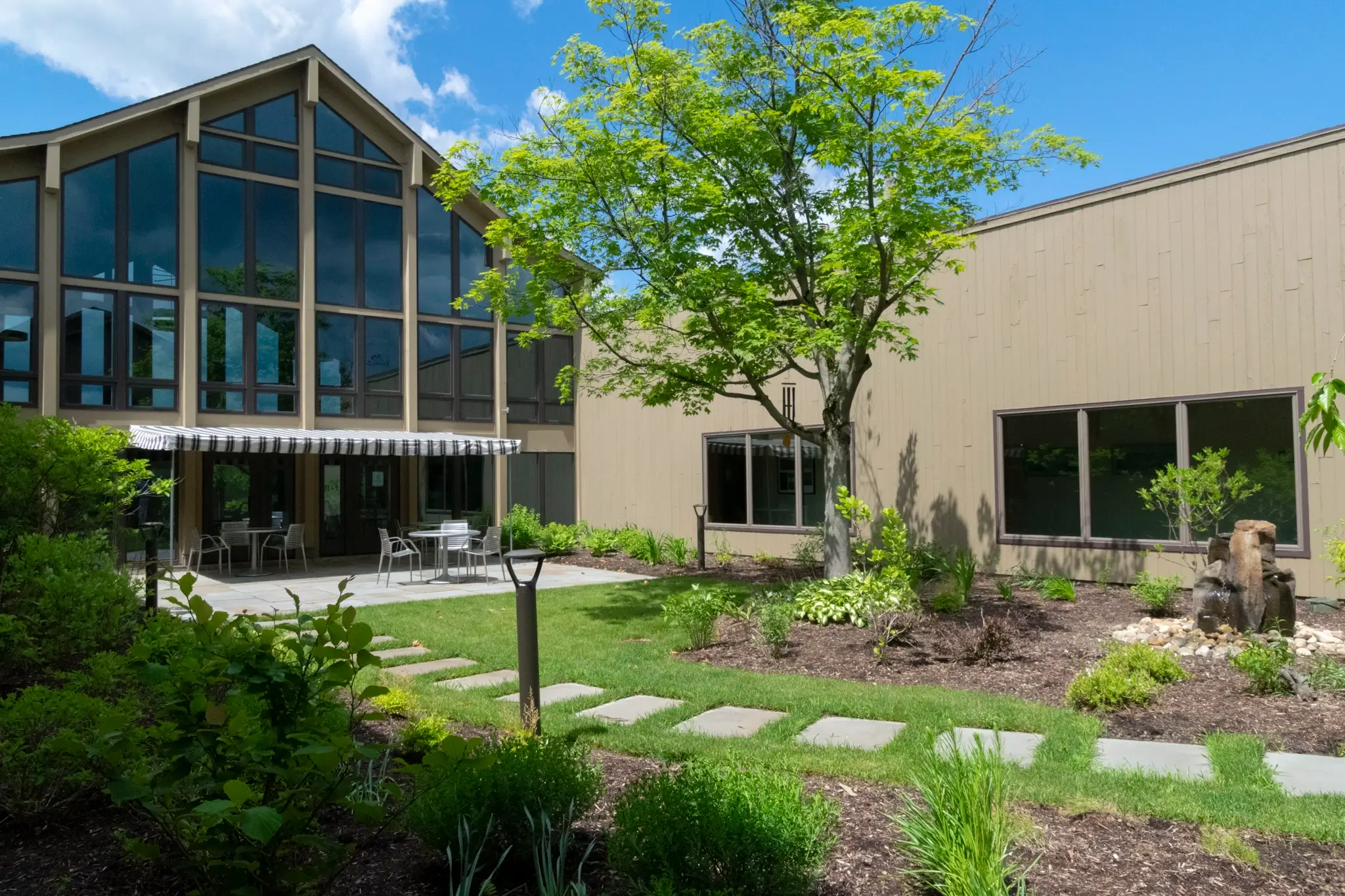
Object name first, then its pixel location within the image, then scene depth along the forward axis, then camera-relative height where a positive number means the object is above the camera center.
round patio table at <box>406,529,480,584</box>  12.82 -0.87
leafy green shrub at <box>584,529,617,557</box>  16.09 -1.18
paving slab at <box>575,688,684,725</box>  5.37 -1.46
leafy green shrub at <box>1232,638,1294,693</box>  5.47 -1.24
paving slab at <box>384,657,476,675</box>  6.84 -1.48
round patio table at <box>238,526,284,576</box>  13.86 -1.16
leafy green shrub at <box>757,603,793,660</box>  7.25 -1.27
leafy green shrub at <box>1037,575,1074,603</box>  9.61 -1.28
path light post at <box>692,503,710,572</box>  14.02 -1.02
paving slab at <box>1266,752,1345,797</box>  3.91 -1.42
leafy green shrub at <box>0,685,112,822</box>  3.15 -0.97
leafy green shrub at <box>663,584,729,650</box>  7.69 -1.21
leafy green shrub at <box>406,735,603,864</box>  2.88 -1.07
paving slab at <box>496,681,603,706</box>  5.87 -1.47
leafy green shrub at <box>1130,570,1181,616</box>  8.39 -1.18
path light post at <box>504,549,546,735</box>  4.46 -0.88
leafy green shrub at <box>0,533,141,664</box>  4.71 -0.63
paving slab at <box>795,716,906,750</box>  4.77 -1.46
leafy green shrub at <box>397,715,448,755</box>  3.77 -1.14
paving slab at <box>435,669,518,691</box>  6.28 -1.47
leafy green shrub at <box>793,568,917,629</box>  7.79 -1.12
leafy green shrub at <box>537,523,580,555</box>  16.59 -1.13
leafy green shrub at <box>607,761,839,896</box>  2.60 -1.09
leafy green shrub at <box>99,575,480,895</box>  2.28 -0.71
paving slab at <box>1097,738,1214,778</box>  4.22 -1.44
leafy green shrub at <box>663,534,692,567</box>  14.51 -1.22
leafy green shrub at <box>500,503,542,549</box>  16.66 -0.96
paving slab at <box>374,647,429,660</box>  7.49 -1.48
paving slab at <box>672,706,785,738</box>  5.04 -1.46
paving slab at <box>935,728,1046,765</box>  4.41 -1.44
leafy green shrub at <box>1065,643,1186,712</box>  5.45 -1.32
